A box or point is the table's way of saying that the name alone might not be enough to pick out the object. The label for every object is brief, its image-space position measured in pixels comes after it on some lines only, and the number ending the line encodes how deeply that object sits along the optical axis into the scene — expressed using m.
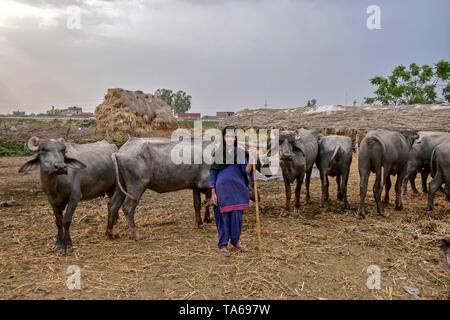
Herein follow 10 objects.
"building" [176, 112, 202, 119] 39.75
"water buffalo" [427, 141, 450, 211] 6.39
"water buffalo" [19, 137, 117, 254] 4.52
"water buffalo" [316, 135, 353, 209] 7.23
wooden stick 4.58
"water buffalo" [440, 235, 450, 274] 3.55
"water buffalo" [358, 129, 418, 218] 6.53
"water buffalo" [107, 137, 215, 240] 5.45
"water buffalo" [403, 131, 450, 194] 7.82
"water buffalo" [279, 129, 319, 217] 6.55
